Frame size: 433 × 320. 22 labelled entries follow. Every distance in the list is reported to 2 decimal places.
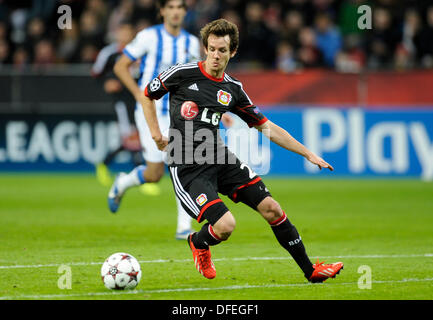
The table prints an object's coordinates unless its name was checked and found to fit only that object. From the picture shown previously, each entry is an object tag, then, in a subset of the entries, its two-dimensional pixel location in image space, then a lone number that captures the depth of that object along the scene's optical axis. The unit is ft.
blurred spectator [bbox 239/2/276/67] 59.21
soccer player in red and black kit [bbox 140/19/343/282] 21.11
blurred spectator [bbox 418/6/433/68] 56.80
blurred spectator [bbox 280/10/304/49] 59.47
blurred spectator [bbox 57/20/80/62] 59.31
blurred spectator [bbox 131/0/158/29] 60.00
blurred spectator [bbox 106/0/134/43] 60.95
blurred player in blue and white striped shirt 29.96
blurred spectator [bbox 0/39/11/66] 59.45
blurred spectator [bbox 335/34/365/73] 57.00
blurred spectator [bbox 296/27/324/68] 57.82
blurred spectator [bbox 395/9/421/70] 56.44
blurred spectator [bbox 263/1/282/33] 60.86
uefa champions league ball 20.11
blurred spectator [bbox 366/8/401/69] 57.52
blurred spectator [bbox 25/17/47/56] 60.34
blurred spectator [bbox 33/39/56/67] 59.00
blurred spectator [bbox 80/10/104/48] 59.62
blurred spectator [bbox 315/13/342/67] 59.26
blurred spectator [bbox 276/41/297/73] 58.18
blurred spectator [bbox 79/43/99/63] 58.54
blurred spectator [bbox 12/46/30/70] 59.31
